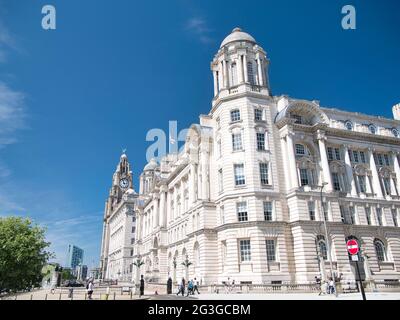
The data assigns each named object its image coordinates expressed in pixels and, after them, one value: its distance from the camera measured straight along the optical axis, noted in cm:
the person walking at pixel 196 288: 3696
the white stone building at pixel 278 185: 4116
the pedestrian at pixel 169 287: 3864
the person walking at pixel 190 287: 3516
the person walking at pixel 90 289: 2916
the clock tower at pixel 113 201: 14988
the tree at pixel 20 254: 5094
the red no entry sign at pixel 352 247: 1681
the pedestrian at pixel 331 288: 3206
